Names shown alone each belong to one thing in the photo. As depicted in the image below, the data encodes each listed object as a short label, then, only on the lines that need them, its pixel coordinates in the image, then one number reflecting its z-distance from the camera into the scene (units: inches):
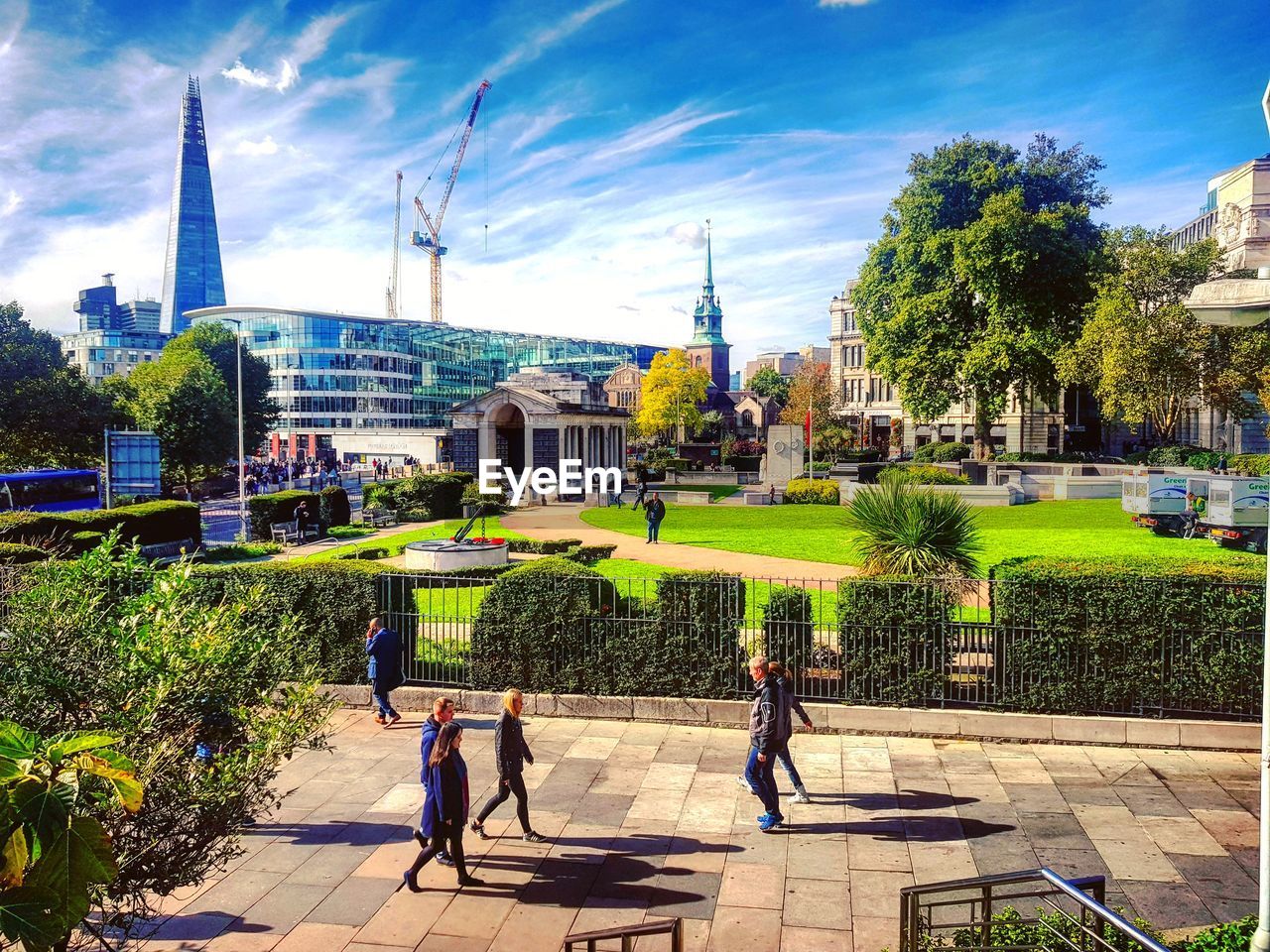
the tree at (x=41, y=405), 1840.6
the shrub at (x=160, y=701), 210.5
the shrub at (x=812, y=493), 1643.7
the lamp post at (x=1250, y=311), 204.5
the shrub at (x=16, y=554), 674.8
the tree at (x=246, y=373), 2551.7
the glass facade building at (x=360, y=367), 4429.1
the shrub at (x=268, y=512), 1355.8
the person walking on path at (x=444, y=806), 338.3
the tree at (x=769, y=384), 5388.8
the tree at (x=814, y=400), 3277.6
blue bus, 1386.6
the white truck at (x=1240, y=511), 956.0
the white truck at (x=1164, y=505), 1112.2
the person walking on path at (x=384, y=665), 526.9
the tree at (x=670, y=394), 3427.7
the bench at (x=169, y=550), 1091.9
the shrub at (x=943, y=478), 1654.4
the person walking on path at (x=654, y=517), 1176.2
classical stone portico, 1920.5
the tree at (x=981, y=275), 1838.1
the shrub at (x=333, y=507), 1444.3
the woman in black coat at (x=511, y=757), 372.5
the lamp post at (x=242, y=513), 1368.1
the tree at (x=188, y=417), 2026.3
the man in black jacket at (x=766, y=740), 385.7
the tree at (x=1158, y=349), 1678.2
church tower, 6909.5
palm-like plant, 640.4
